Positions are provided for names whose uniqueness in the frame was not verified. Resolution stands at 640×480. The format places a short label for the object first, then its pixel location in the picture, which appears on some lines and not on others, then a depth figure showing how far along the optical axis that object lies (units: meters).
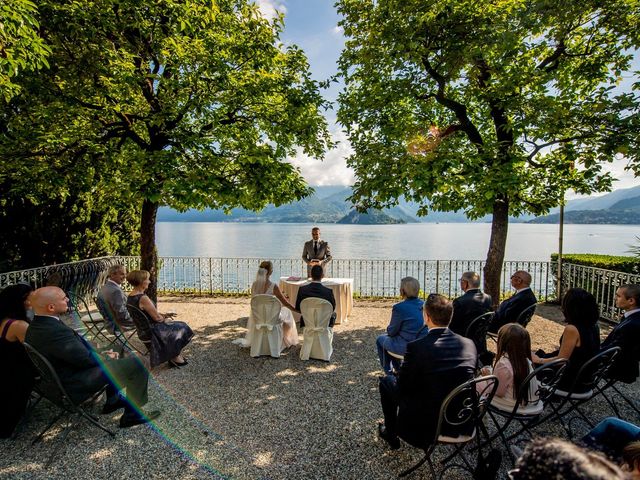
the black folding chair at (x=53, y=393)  3.29
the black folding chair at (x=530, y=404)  3.22
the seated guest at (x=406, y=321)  4.50
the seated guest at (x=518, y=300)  5.33
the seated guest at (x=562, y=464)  0.88
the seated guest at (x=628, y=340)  3.85
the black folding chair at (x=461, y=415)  2.77
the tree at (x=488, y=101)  6.29
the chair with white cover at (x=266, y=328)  6.03
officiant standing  9.20
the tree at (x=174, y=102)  6.33
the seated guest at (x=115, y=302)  5.29
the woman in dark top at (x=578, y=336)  3.63
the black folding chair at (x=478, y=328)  4.89
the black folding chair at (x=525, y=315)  5.22
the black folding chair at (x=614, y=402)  3.92
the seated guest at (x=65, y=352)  3.42
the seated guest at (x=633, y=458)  1.60
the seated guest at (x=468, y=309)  5.10
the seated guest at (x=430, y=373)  2.84
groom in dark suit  5.94
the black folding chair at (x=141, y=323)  4.98
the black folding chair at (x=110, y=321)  5.37
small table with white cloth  8.07
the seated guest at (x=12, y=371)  3.67
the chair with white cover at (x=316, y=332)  5.90
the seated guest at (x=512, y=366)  3.19
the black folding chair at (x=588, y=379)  3.43
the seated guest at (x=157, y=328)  5.13
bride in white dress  6.47
